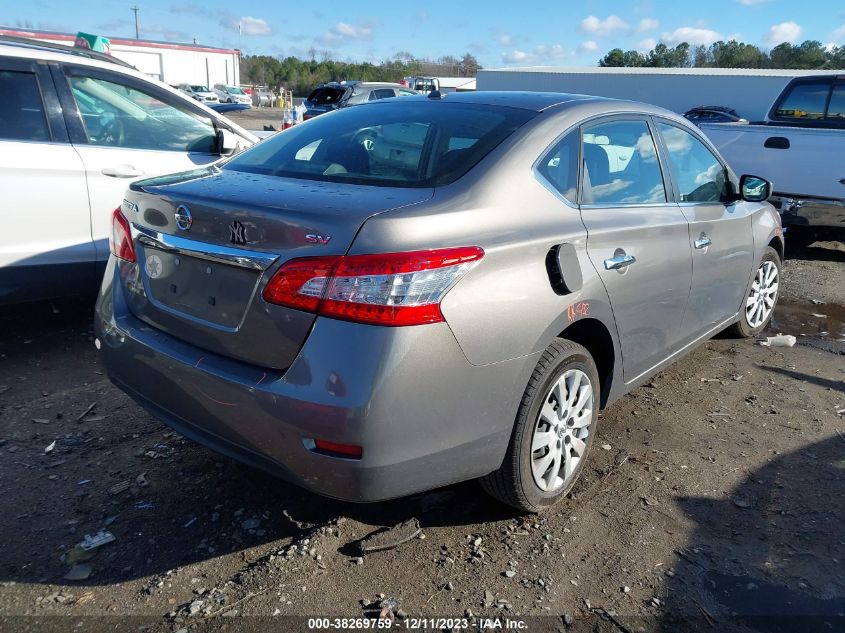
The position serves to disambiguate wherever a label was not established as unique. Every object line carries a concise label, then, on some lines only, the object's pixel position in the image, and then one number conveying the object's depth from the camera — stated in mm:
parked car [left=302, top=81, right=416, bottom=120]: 20859
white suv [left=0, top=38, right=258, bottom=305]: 4207
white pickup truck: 7156
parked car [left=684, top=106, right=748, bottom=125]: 21294
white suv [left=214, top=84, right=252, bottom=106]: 52366
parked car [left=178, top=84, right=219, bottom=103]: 43153
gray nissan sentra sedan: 2166
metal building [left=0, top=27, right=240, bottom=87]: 64125
